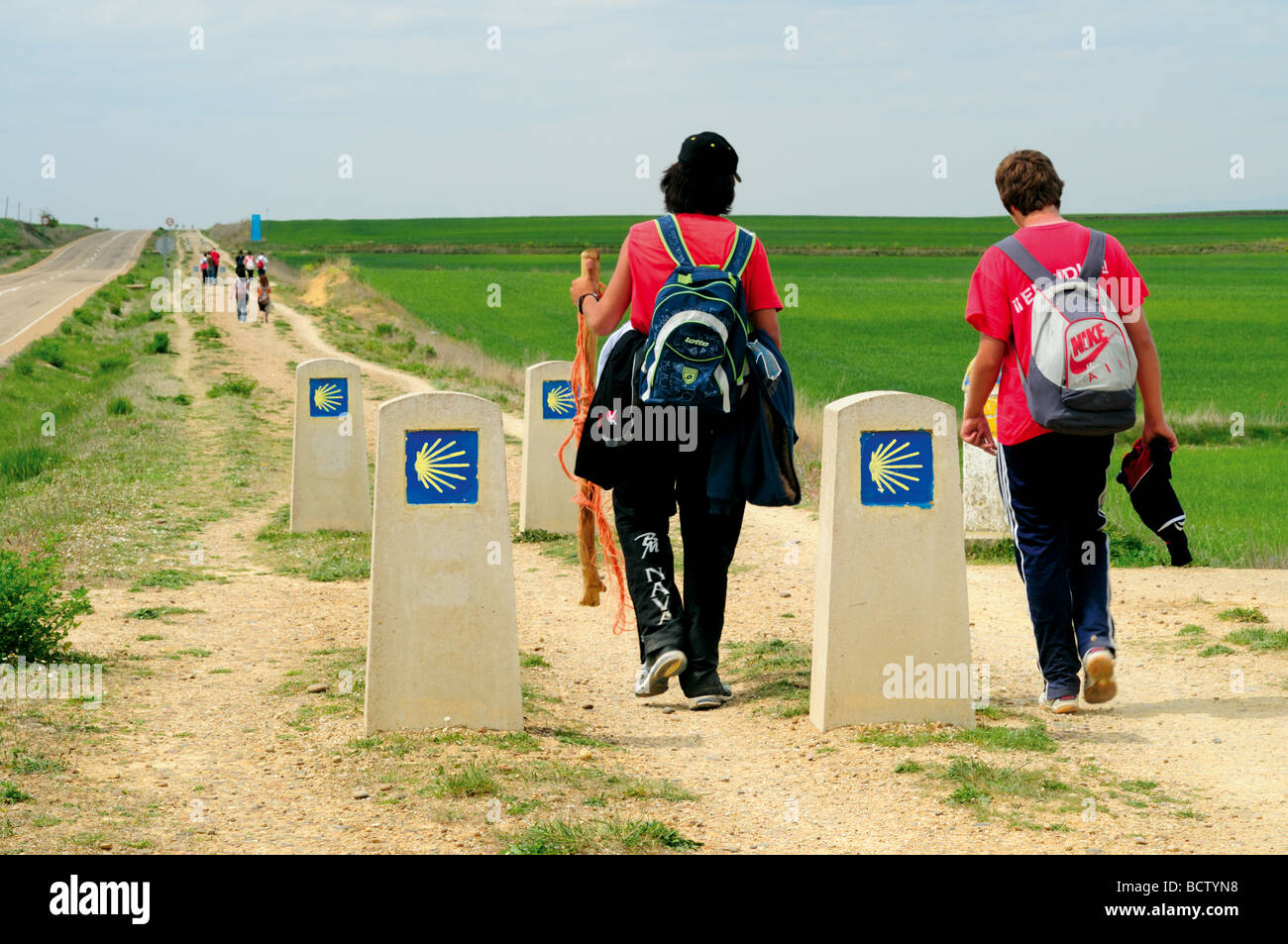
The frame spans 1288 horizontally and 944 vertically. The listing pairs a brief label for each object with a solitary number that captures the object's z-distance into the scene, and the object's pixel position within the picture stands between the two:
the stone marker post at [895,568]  5.36
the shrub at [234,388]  21.19
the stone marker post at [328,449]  11.13
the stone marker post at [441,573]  5.29
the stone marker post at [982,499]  10.15
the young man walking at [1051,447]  5.46
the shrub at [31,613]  6.42
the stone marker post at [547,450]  11.12
